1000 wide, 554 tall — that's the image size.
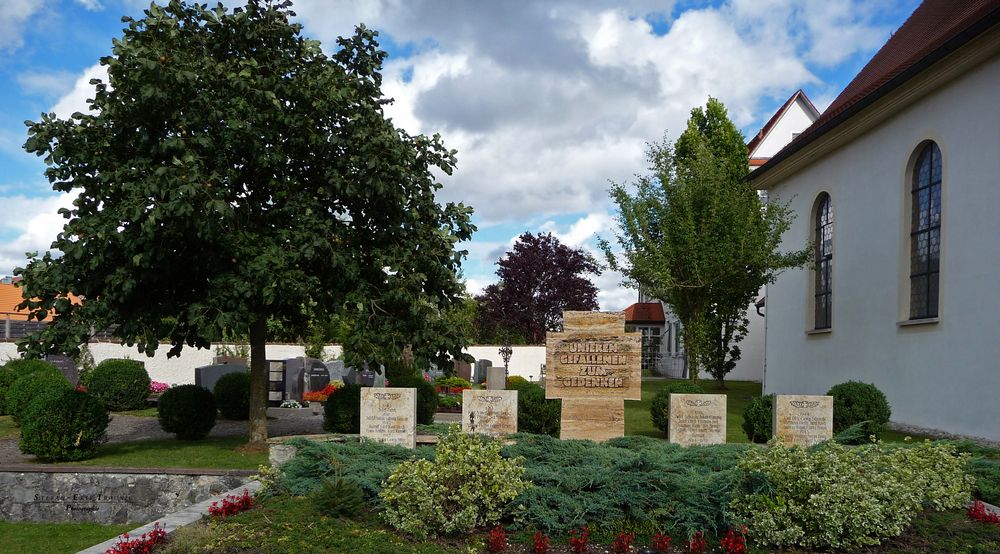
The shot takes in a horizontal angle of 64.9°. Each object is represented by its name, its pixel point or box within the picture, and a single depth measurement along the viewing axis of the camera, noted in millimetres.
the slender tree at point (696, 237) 20734
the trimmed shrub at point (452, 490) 6523
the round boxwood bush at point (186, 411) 13164
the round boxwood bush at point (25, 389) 16609
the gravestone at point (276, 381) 20234
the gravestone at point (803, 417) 11477
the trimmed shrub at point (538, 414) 13711
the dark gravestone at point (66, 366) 22266
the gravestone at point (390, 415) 10906
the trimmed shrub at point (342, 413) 12867
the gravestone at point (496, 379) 18328
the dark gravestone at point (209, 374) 19859
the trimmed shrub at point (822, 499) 6320
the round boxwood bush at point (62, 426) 11102
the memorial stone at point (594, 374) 12086
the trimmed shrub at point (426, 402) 14305
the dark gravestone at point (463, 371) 33062
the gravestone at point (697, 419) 11633
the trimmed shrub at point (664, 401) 13930
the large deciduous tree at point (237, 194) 10297
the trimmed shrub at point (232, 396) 17406
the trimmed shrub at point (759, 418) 12789
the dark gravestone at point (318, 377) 21516
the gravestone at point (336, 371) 25406
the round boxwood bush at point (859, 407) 12984
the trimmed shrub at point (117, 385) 19516
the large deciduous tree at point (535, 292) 42188
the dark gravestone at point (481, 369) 31577
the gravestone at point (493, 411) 11648
